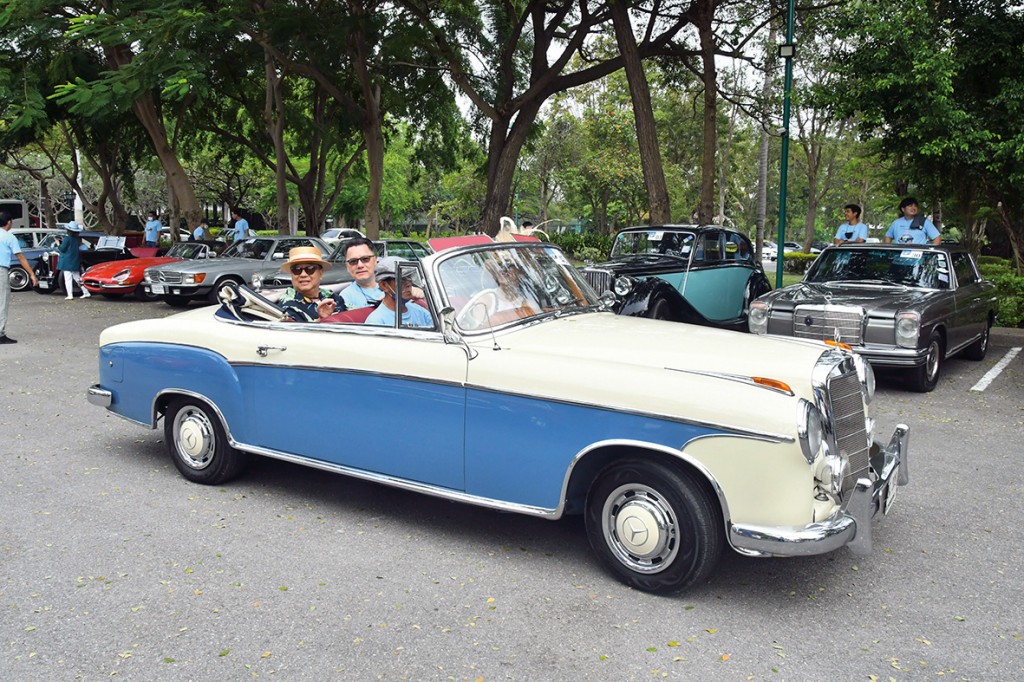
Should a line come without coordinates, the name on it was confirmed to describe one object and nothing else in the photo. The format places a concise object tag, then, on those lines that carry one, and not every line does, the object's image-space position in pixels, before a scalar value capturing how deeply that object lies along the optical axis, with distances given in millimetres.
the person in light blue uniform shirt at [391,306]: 4820
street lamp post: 15023
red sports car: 17719
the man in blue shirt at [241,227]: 21141
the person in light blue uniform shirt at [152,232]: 24453
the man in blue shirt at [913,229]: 11719
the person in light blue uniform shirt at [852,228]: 12406
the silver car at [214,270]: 15898
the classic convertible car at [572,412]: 3779
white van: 36969
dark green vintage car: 10516
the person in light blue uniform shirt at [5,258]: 11633
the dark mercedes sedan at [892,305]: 8836
